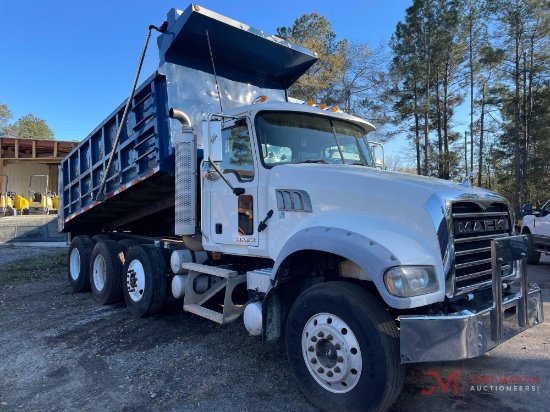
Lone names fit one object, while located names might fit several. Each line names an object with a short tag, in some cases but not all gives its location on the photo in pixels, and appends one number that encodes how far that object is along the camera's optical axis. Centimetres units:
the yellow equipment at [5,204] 2046
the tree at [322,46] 2439
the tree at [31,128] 5266
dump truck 277
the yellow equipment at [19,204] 2125
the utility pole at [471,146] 2966
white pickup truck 965
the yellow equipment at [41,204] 2222
